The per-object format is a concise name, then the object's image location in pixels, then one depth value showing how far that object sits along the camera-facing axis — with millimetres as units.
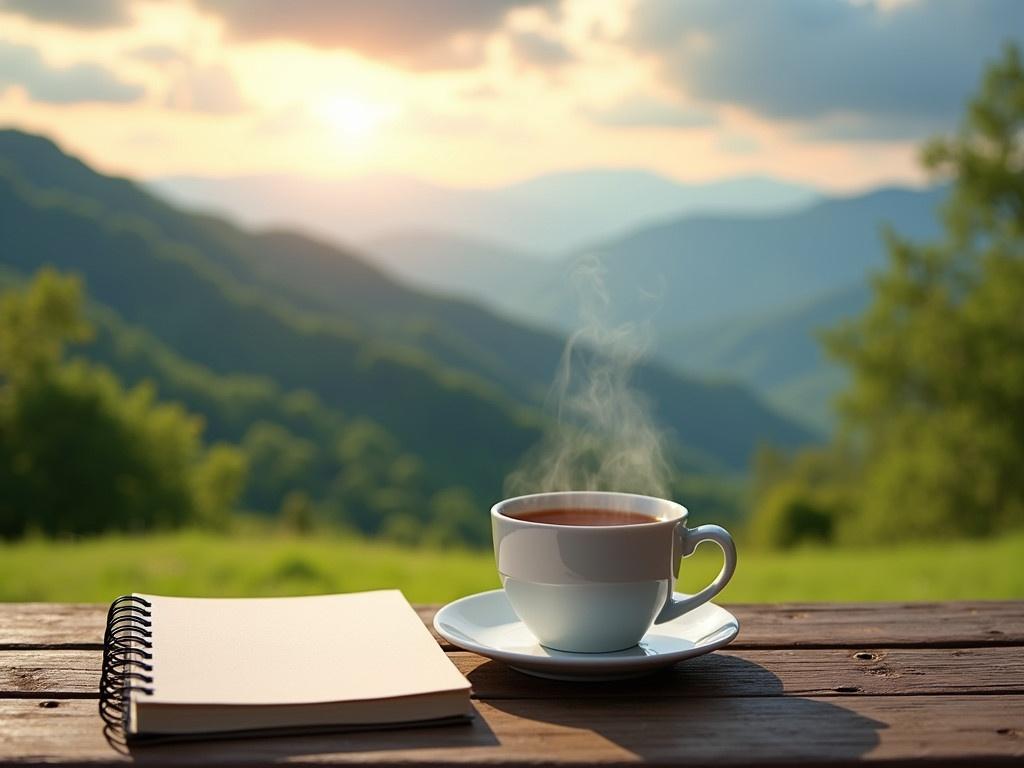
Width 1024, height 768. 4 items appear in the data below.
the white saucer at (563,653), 1077
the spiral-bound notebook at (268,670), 917
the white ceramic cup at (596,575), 1104
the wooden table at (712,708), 889
